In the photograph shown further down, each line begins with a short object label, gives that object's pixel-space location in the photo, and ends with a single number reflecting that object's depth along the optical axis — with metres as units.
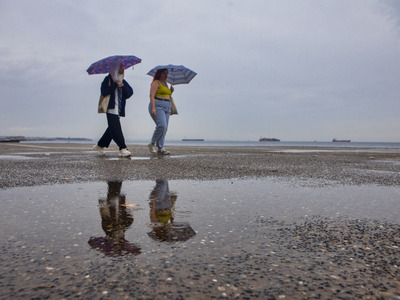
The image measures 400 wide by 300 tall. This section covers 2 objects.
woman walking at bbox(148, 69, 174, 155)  10.09
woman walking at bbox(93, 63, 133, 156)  9.23
